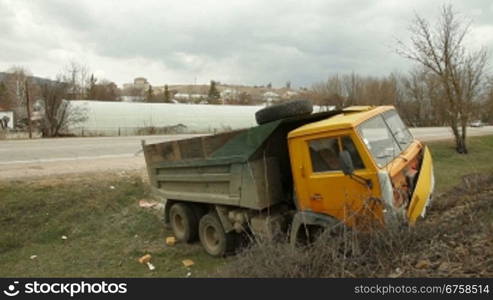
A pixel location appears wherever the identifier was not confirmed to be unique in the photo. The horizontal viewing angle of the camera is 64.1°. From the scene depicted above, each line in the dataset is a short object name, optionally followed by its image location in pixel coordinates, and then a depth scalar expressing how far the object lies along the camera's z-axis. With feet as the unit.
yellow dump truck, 14.80
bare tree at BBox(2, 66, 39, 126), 193.69
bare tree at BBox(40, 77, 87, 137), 101.30
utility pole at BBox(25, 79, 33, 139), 101.19
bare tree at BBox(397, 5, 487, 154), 64.69
